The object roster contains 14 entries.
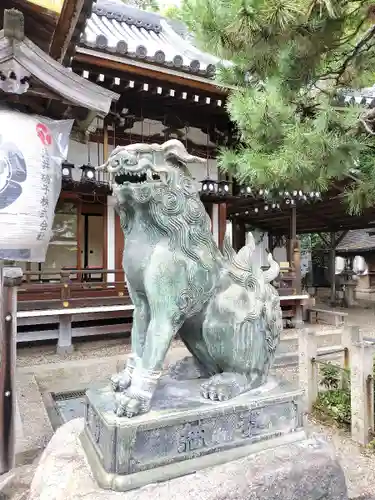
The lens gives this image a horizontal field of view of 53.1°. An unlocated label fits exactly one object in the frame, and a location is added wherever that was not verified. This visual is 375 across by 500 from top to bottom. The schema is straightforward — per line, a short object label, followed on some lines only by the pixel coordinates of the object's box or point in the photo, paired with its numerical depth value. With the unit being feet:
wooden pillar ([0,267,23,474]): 9.02
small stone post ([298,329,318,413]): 13.55
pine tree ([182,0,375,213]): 9.31
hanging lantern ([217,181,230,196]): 27.48
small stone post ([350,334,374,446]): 11.12
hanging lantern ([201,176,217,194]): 26.76
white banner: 9.19
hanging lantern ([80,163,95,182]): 23.17
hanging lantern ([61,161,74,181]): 22.45
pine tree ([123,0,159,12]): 72.27
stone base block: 5.16
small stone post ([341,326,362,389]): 13.69
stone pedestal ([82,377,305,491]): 5.22
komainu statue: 5.52
